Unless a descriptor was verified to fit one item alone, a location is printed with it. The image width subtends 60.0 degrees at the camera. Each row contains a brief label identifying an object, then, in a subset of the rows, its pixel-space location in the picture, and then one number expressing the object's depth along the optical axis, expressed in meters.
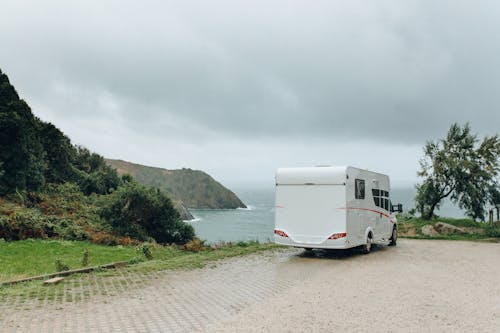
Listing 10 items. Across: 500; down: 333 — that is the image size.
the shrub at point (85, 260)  11.77
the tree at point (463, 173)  25.17
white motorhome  14.33
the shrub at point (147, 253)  14.41
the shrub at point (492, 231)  23.61
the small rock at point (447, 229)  24.77
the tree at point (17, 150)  29.81
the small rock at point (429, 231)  24.66
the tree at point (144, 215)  24.77
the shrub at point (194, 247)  18.27
